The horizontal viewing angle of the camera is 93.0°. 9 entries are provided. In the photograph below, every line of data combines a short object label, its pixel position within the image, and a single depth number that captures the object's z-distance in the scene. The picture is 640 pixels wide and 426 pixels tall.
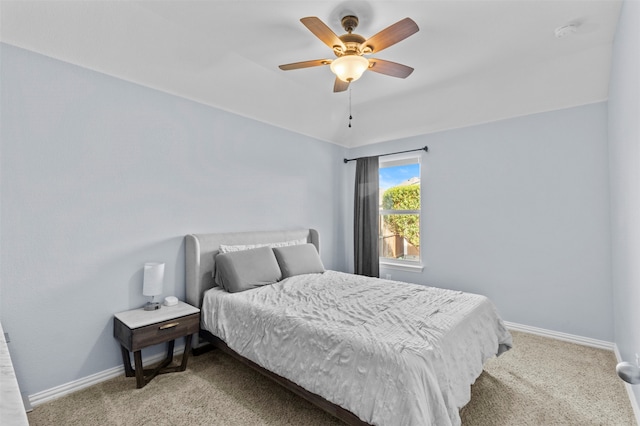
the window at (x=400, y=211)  4.41
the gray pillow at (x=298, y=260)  3.32
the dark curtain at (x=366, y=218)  4.54
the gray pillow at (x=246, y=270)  2.81
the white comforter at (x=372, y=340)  1.51
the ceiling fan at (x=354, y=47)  1.86
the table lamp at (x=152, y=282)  2.53
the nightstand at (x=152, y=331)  2.25
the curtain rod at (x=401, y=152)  4.09
